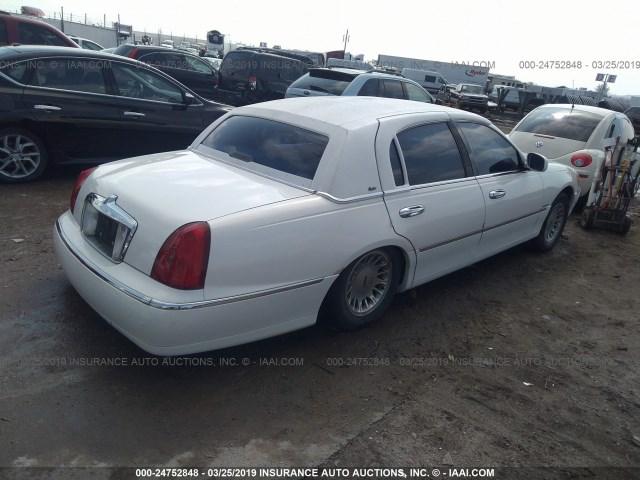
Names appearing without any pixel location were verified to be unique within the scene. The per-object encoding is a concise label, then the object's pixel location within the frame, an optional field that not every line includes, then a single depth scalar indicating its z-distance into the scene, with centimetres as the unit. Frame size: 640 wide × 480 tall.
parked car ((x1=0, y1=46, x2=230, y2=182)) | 613
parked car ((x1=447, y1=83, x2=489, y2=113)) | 2792
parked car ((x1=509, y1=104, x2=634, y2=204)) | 775
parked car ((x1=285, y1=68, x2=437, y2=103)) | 1036
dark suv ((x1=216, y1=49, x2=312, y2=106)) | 1235
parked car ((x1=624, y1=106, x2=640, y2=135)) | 2709
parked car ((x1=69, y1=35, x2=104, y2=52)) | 2140
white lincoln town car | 289
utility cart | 693
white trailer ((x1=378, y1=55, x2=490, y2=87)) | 4206
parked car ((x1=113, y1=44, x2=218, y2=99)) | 1297
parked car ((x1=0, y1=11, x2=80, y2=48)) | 1171
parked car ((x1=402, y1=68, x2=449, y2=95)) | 3197
